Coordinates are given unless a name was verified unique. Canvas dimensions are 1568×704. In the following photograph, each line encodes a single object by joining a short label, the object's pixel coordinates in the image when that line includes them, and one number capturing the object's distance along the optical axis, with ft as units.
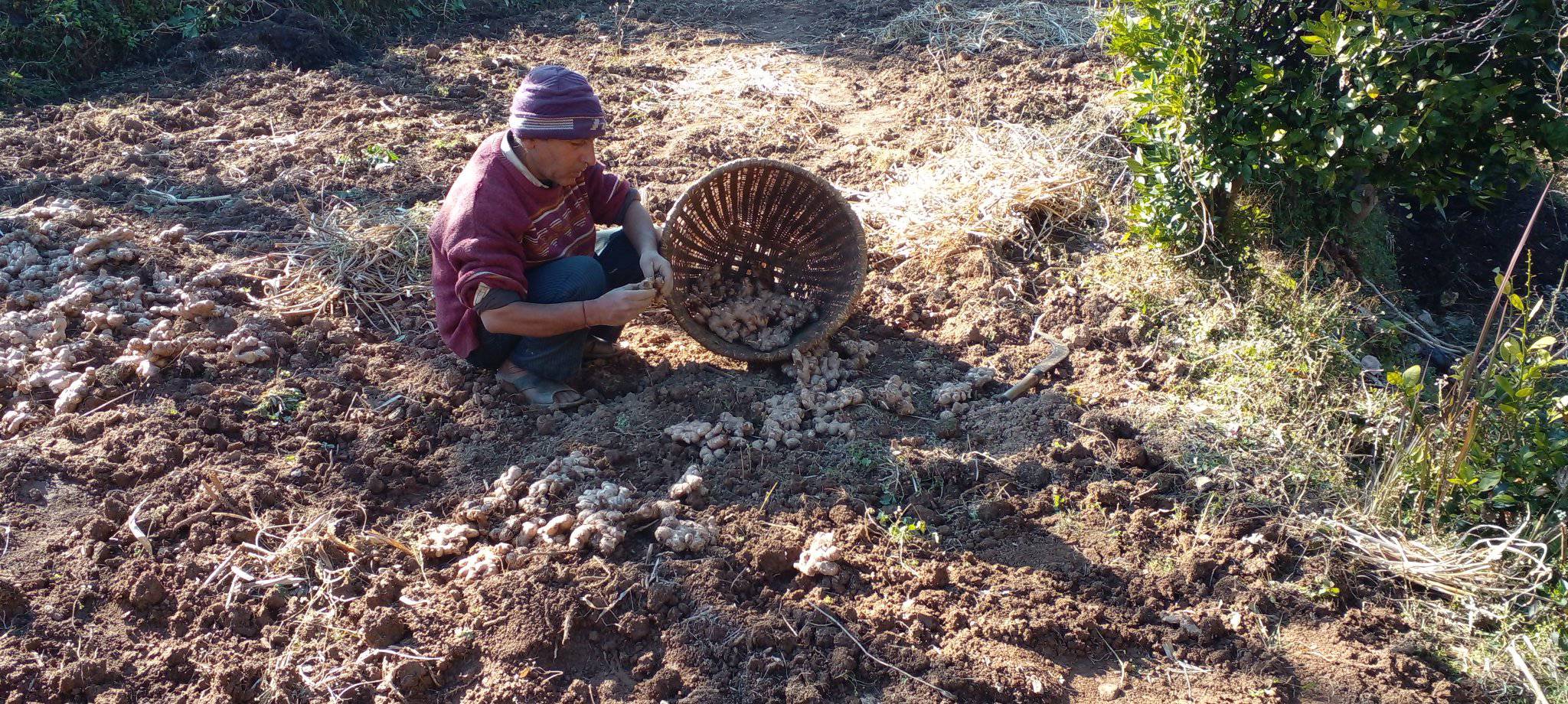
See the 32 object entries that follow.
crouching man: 10.57
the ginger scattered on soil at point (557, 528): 9.58
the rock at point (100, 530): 9.65
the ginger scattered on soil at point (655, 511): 9.74
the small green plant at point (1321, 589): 9.06
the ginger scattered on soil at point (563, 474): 10.09
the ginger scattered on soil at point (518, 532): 9.59
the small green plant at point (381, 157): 17.57
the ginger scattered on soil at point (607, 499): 9.86
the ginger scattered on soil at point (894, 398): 11.67
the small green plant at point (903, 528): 9.80
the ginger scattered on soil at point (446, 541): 9.50
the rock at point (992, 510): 10.05
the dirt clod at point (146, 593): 9.02
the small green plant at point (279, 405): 11.49
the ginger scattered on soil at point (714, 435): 10.94
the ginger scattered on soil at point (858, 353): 12.52
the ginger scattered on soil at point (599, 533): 9.36
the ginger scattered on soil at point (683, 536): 9.44
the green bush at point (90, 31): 20.83
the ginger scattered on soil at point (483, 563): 9.20
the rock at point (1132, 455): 10.62
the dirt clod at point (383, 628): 8.64
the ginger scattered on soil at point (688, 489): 10.16
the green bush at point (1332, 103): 9.96
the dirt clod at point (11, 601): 8.96
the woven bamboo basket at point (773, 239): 12.35
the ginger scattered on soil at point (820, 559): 9.21
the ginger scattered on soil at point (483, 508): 9.81
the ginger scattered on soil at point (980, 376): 12.17
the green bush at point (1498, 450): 8.79
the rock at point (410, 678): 8.29
